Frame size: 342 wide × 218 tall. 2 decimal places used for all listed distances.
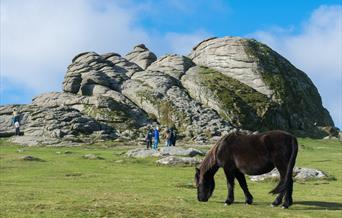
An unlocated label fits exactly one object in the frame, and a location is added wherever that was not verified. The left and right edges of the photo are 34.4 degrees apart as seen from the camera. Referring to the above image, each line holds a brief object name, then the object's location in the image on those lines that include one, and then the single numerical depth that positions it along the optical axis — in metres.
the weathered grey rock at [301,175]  37.12
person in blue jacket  64.89
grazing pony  22.47
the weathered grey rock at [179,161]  46.06
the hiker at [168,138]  67.68
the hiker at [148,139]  65.59
